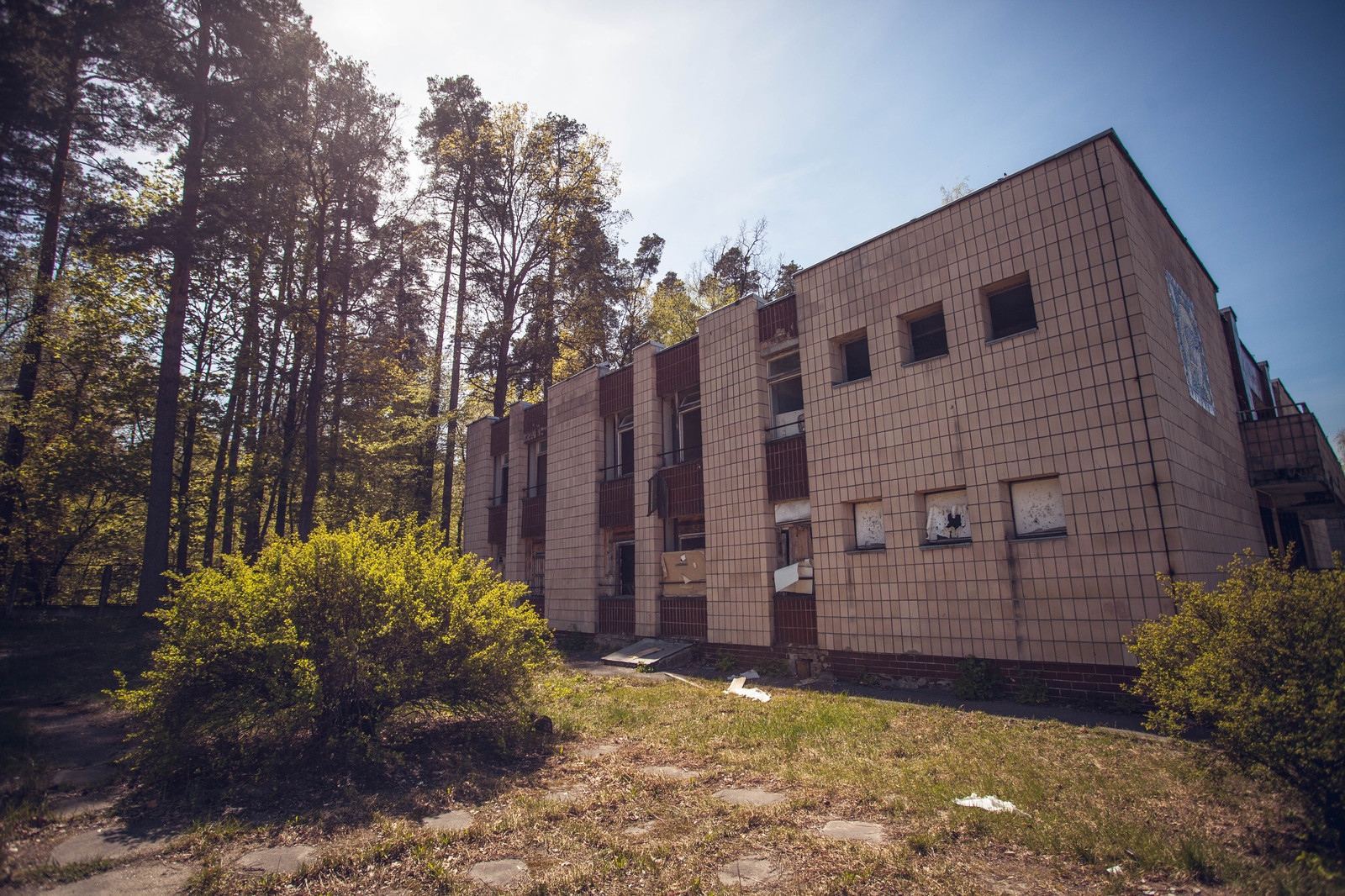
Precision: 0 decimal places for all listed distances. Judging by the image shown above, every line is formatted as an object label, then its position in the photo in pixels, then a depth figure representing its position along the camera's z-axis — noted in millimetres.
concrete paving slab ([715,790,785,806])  4703
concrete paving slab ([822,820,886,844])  3967
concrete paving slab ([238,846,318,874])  3676
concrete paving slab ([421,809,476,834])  4309
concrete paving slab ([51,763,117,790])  5254
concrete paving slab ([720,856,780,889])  3424
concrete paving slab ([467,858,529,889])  3477
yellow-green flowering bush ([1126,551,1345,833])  3369
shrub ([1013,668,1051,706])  7931
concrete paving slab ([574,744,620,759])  6179
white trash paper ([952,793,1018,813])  4341
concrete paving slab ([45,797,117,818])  4543
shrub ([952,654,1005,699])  8414
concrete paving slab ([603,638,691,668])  12602
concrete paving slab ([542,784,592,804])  4832
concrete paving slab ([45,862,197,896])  3377
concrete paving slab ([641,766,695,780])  5426
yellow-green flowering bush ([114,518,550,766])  5285
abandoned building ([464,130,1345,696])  7961
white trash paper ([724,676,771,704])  9312
